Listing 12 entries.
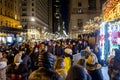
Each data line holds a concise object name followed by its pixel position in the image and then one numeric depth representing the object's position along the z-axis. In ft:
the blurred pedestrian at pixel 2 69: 14.59
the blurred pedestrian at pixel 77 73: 8.89
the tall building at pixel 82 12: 141.39
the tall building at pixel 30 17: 194.73
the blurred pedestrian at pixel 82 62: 10.26
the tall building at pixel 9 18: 85.45
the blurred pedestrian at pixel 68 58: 15.82
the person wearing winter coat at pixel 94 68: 13.64
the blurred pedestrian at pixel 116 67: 12.44
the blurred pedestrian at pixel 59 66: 10.47
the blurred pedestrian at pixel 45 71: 7.23
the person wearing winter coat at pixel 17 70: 12.70
